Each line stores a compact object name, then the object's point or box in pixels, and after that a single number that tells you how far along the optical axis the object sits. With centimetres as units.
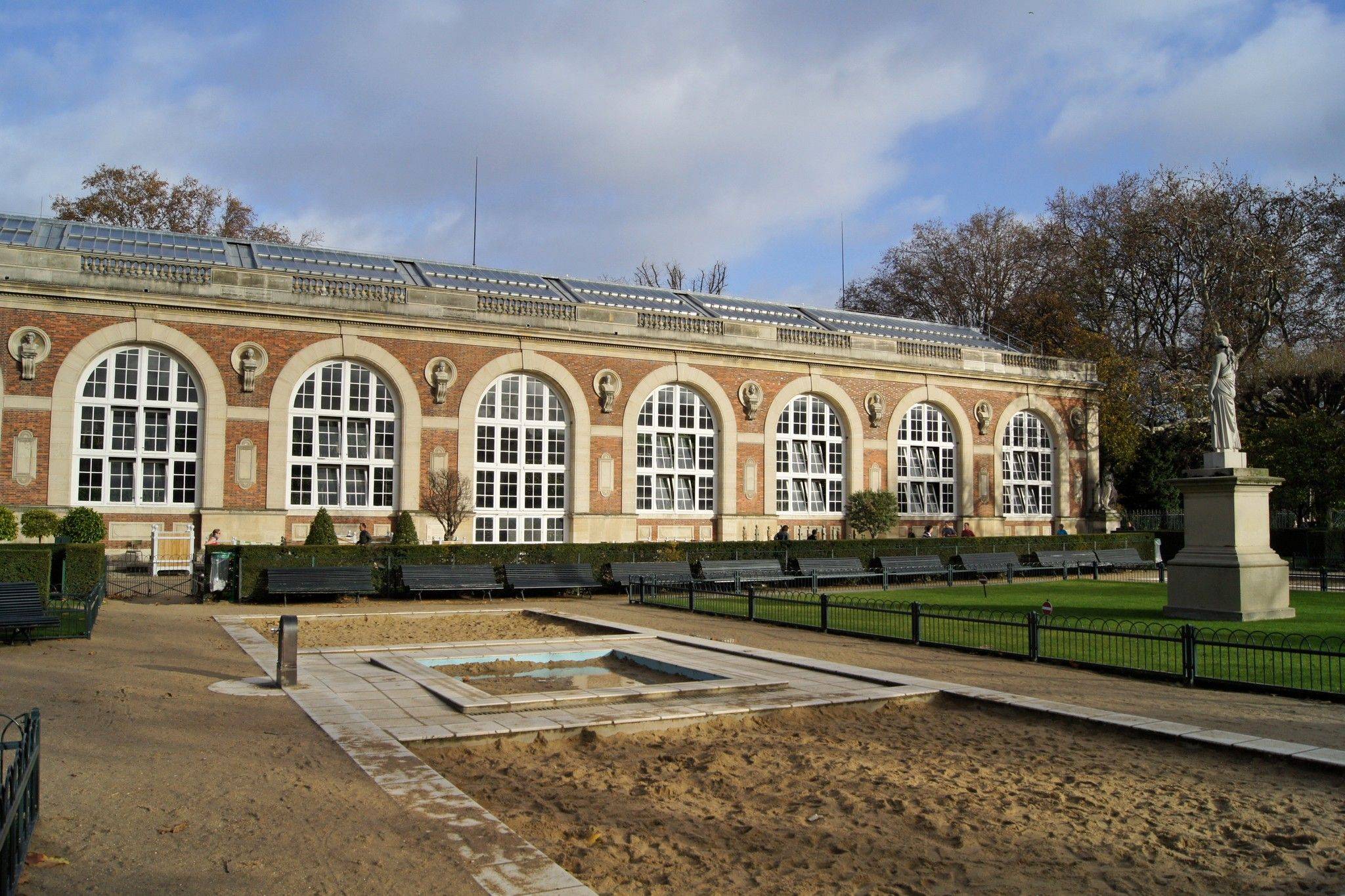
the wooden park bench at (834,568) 2917
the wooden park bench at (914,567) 2997
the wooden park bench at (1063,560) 3381
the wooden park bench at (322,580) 2366
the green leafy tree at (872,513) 3819
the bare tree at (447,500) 3184
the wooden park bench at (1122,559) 3526
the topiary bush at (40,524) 2658
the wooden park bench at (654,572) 2652
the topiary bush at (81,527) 2572
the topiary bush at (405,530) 2908
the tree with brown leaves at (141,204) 4153
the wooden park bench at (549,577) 2591
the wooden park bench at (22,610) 1478
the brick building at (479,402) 2930
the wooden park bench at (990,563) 3203
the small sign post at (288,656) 1218
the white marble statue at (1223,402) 1991
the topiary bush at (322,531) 2784
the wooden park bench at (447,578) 2480
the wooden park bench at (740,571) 2775
